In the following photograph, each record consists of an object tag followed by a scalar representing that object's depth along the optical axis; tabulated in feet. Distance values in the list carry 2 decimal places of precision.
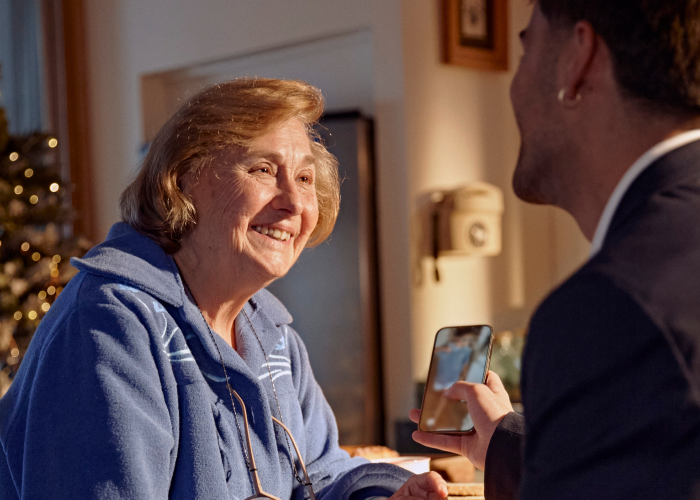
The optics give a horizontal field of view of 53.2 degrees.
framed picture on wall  10.57
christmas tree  9.97
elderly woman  3.17
